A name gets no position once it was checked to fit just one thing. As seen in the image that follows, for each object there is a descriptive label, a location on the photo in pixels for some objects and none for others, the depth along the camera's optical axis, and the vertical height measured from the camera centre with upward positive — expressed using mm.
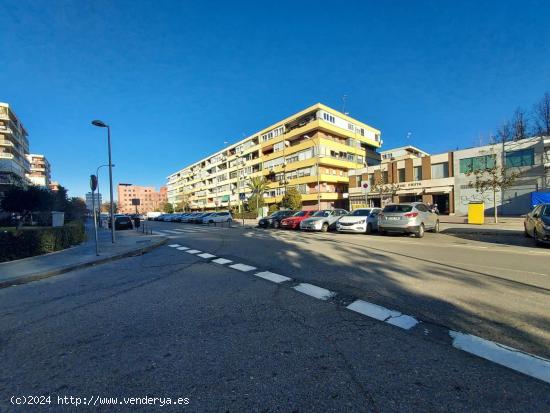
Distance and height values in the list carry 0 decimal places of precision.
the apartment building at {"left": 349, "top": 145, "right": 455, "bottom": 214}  32688 +2910
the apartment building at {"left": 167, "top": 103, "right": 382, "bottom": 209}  42750 +9577
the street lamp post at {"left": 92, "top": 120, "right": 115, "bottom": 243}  13445 +2697
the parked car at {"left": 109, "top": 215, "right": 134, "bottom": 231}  28219 -1237
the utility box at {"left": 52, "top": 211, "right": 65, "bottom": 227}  15672 -256
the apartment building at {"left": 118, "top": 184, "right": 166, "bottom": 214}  145862 +8966
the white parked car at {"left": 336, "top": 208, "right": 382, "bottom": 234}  15537 -1102
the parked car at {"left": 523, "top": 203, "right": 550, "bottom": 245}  8867 -959
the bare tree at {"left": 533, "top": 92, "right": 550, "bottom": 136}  35500 +10758
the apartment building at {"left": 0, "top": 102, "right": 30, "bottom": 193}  40906 +13110
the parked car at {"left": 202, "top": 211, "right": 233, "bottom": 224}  34875 -1242
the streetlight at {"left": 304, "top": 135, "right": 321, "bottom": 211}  40612 +7438
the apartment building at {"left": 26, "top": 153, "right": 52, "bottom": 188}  86938 +17032
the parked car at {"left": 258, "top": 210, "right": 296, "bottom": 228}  23805 -1157
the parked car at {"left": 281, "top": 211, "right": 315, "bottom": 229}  20761 -1141
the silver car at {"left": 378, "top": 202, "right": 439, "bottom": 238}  12648 -828
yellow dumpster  18812 -982
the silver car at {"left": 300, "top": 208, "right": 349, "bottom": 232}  17875 -1111
